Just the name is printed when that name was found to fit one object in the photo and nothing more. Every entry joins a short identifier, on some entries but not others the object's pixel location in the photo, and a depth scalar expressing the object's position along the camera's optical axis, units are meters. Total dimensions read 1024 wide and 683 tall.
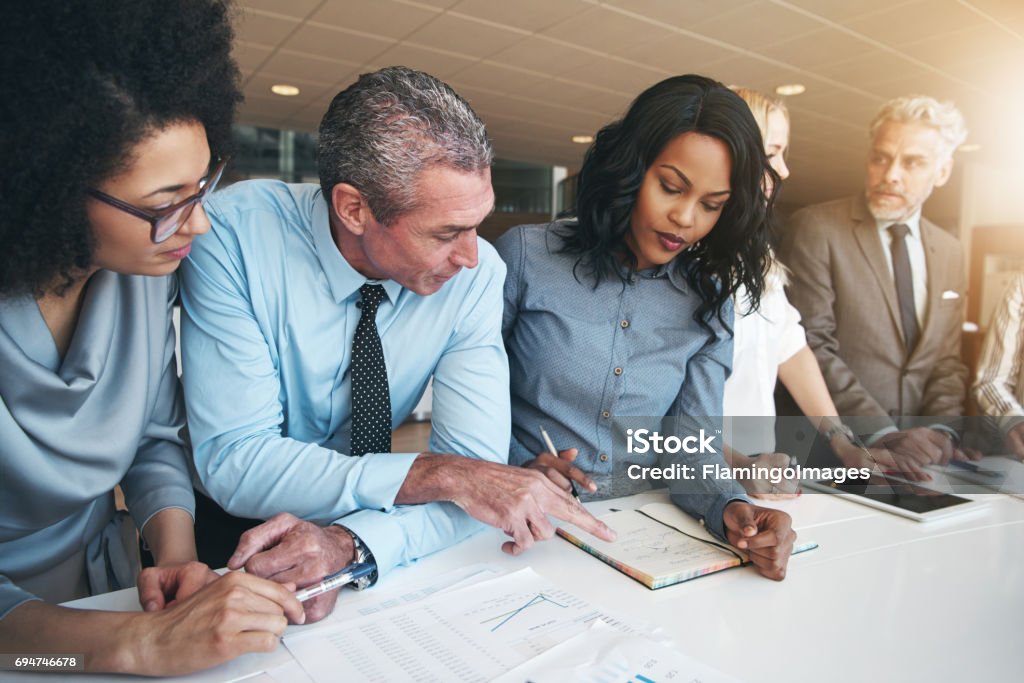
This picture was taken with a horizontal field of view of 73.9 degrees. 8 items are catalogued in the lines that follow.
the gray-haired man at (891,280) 2.60
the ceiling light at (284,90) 6.99
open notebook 1.08
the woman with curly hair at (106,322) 0.84
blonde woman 1.91
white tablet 1.46
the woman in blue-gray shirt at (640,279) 1.56
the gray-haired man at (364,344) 1.16
